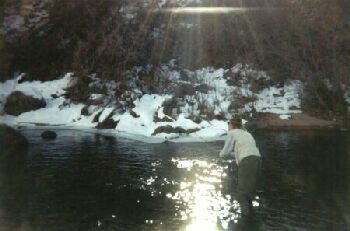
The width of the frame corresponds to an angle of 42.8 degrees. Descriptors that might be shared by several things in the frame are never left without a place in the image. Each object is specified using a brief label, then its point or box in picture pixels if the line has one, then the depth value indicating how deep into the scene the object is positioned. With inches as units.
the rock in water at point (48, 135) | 836.2
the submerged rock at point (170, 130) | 885.8
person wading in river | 318.2
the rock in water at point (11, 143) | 653.3
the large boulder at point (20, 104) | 1121.4
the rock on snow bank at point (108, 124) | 978.1
